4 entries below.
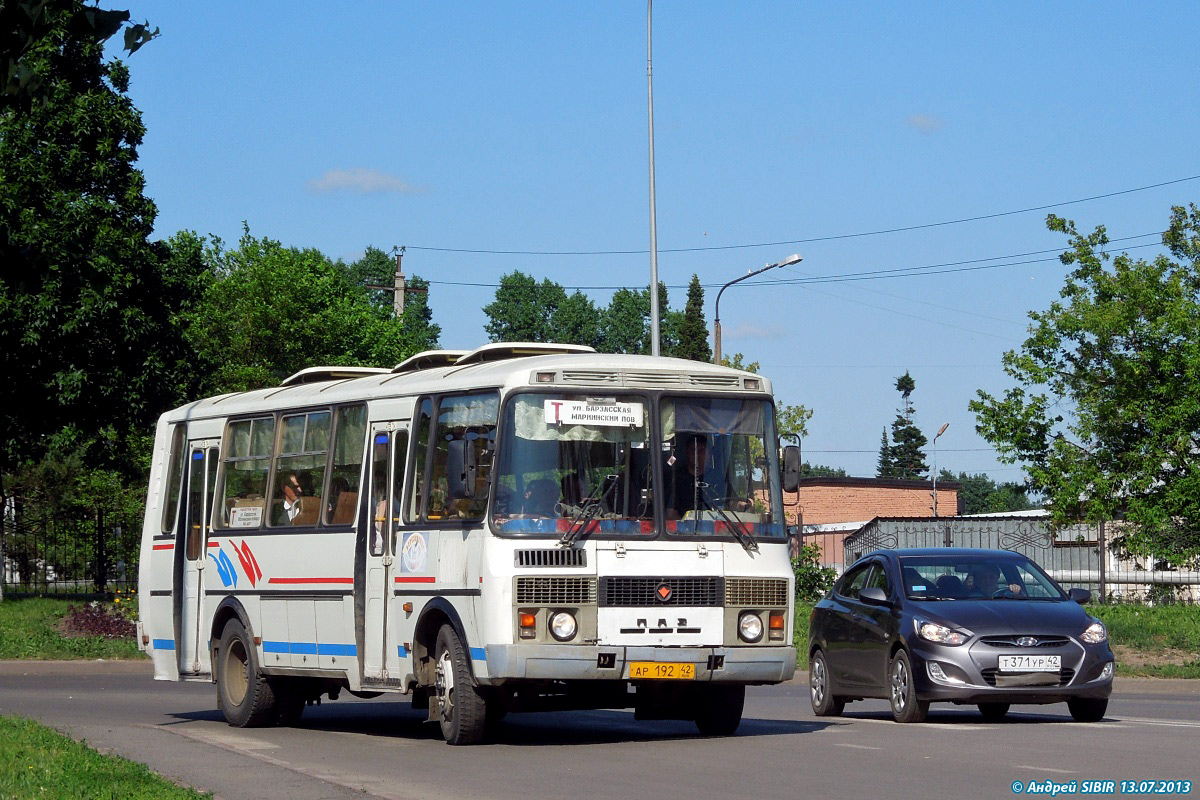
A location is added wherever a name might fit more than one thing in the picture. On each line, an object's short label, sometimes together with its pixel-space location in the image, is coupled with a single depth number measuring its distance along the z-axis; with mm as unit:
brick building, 95312
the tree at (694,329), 110750
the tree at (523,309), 122375
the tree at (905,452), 153875
